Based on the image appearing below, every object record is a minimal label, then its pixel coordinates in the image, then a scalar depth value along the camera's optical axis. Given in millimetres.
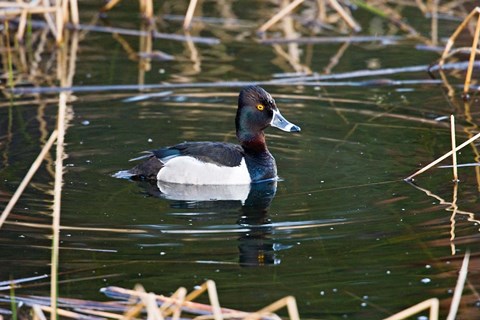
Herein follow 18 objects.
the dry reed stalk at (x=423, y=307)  9898
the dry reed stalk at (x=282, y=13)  27422
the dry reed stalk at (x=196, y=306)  11070
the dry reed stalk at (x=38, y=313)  10242
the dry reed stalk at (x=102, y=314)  10928
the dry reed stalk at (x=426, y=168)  17322
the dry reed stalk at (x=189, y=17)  28609
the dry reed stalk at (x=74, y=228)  15321
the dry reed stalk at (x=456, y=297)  10094
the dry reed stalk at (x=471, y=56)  22250
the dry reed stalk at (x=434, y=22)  29516
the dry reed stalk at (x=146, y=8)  30892
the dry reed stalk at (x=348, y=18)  28781
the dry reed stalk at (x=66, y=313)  11111
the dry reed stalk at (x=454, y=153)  17359
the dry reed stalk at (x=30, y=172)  10500
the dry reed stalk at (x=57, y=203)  10427
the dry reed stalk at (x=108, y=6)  30594
